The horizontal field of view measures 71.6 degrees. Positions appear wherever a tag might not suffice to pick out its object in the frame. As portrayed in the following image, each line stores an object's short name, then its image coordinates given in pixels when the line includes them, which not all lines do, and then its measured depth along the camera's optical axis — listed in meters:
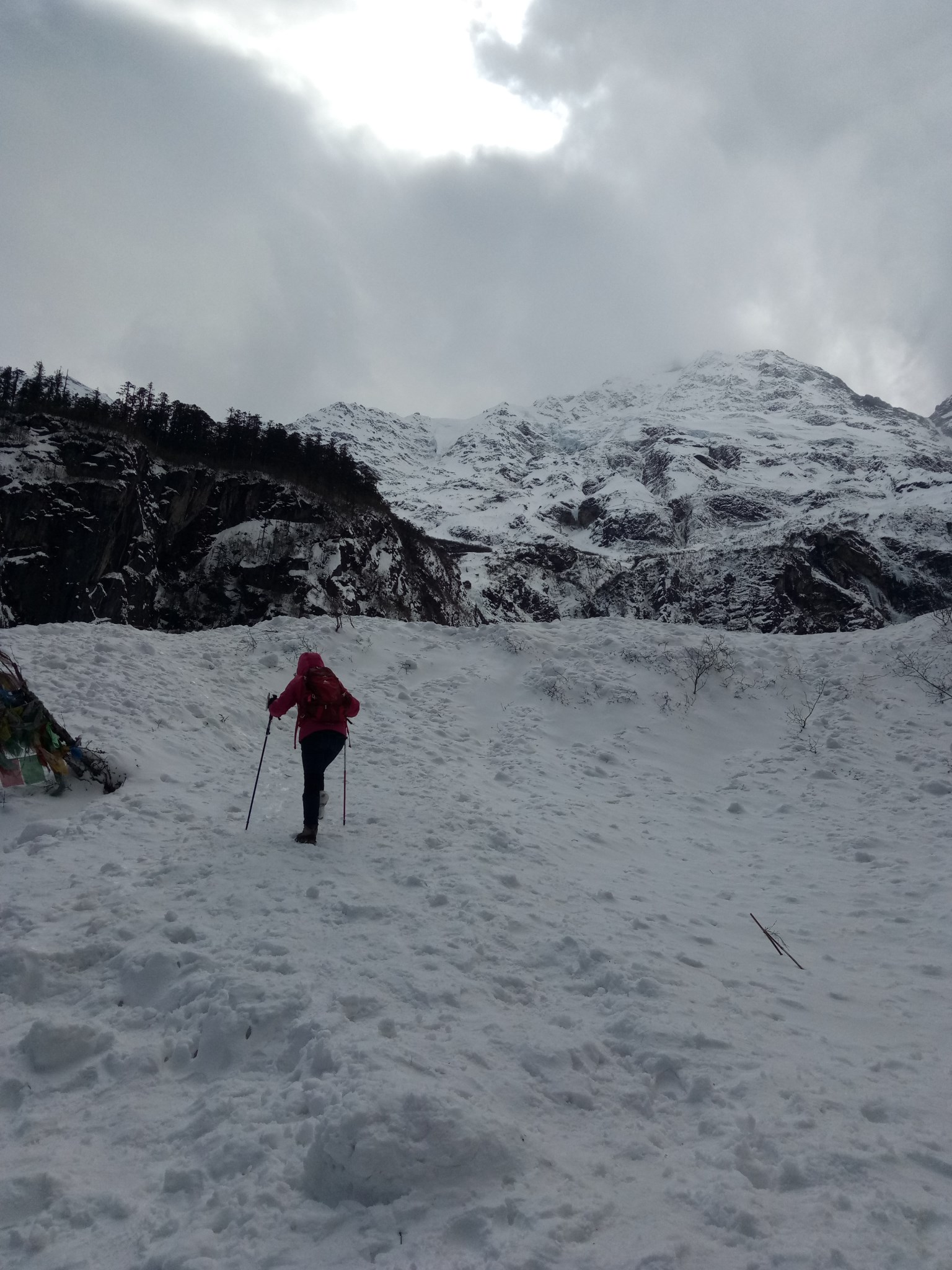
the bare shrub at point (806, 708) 12.38
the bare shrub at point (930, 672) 12.66
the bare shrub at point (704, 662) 14.56
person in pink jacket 6.98
